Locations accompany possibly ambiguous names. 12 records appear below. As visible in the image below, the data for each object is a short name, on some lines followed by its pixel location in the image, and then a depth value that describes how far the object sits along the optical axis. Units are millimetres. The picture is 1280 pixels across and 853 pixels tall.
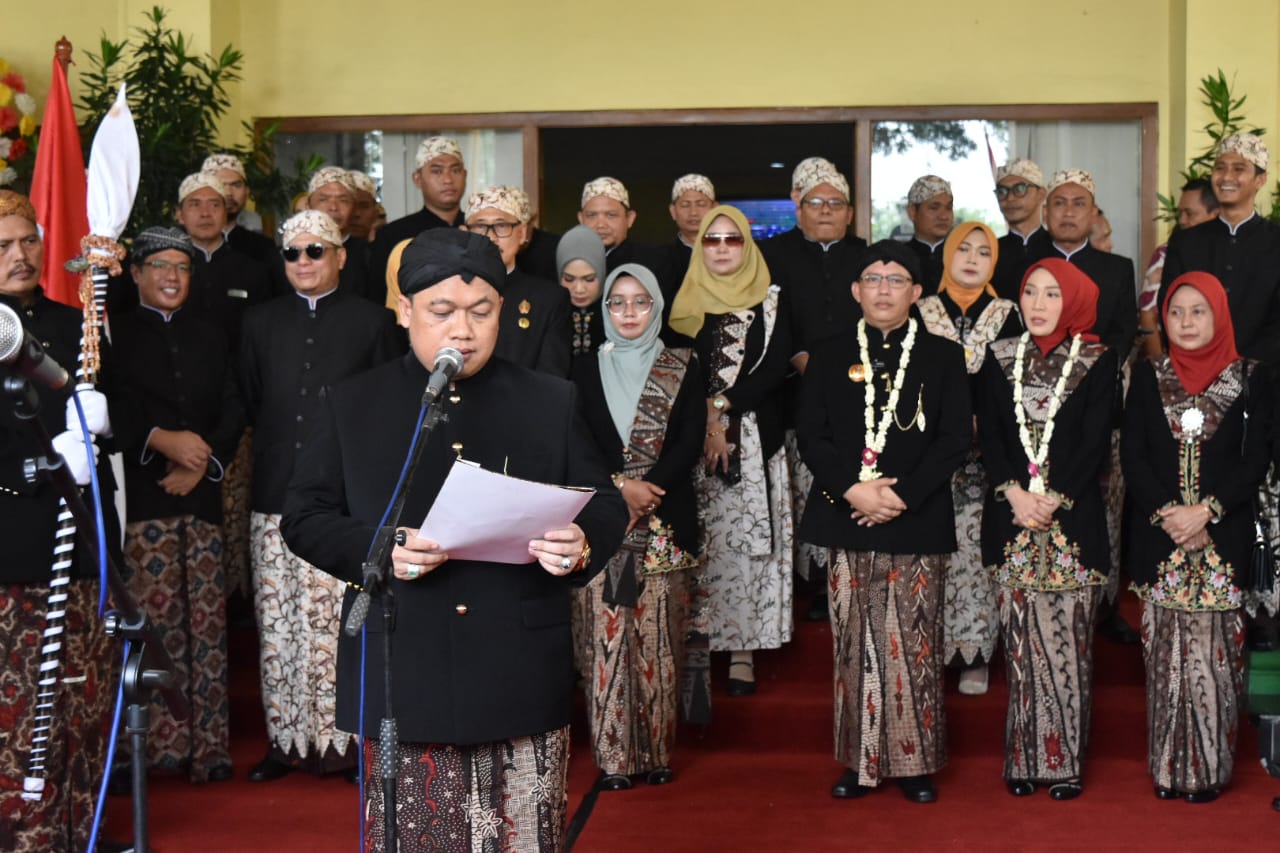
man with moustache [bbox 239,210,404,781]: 5031
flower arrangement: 6750
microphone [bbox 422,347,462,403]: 2326
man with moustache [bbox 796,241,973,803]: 4730
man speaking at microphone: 2676
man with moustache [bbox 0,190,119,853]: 4004
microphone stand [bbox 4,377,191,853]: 2326
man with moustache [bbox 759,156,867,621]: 5867
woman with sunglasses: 5324
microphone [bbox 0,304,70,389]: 2186
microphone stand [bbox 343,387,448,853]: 2297
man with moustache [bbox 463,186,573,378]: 4996
